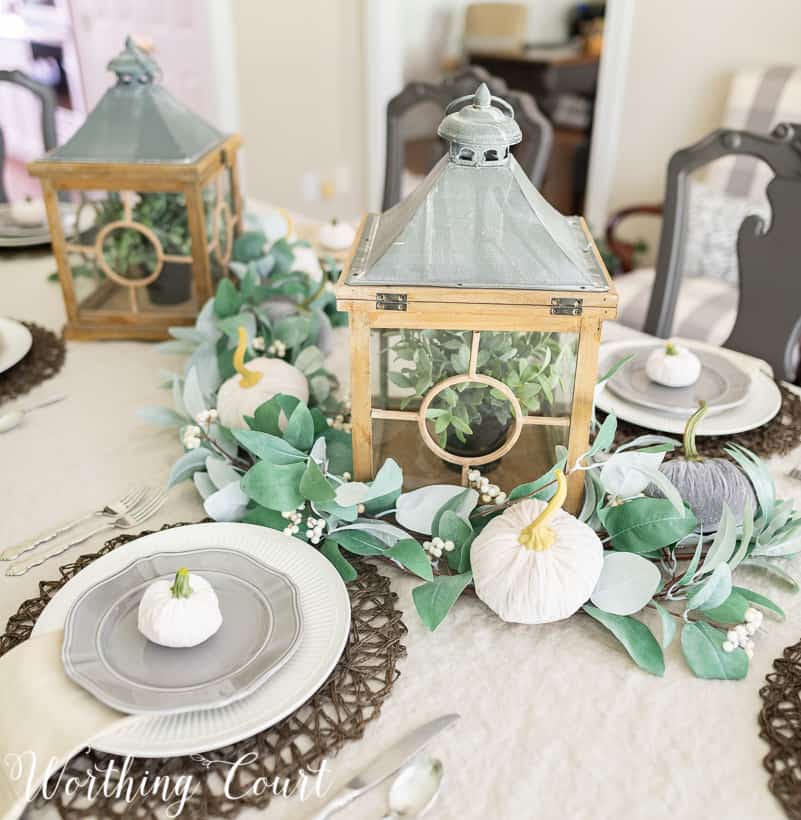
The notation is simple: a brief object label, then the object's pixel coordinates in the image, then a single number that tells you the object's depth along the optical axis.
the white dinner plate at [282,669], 0.59
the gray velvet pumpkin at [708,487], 0.80
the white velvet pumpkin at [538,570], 0.68
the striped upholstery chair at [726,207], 2.21
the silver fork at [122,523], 0.81
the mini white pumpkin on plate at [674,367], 1.05
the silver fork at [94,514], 0.82
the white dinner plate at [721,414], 0.99
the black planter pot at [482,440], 0.79
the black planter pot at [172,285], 1.23
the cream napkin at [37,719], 0.55
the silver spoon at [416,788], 0.57
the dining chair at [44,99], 1.93
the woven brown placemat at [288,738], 0.57
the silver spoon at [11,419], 1.04
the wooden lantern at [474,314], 0.73
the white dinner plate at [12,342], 1.17
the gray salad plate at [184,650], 0.61
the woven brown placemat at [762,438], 0.98
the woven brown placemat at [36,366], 1.13
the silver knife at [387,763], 0.57
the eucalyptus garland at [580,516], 0.71
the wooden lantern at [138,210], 1.14
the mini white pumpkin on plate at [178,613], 0.64
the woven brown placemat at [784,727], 0.59
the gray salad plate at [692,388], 1.02
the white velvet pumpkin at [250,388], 0.91
